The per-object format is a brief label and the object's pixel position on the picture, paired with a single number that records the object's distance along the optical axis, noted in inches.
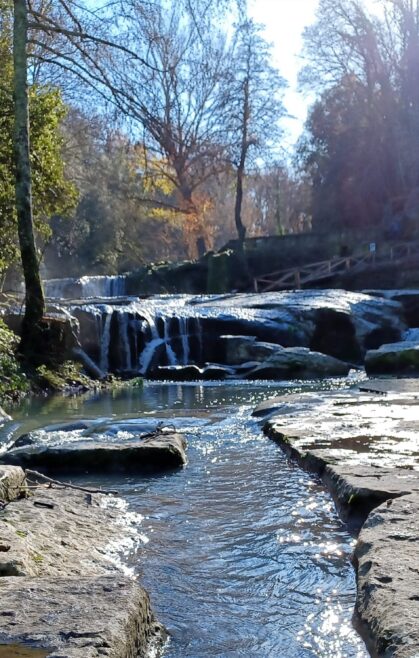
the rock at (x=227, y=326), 618.8
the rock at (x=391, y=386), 334.3
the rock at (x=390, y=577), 83.2
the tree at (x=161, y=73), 394.9
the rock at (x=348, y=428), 184.9
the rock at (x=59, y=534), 112.8
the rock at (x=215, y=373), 556.7
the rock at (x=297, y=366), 534.3
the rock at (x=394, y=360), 508.7
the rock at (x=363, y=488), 145.0
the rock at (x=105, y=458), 206.1
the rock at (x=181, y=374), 559.5
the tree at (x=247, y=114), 1331.2
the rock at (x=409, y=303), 852.0
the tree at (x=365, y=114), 1395.2
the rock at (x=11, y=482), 151.1
